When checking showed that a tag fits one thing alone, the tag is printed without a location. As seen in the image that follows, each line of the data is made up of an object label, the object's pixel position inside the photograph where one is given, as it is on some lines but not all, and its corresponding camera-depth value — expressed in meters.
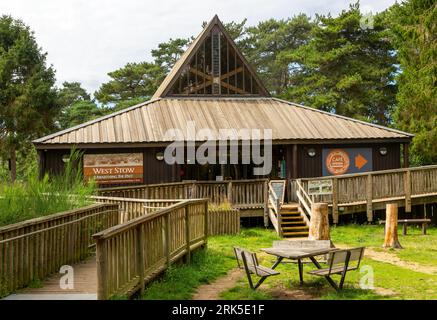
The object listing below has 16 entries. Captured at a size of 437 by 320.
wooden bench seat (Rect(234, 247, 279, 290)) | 8.17
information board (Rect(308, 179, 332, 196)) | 18.28
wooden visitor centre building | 19.75
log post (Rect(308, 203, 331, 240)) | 11.97
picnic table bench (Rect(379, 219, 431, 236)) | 16.05
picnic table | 8.45
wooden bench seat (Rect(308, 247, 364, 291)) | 8.04
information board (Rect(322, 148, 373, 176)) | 21.30
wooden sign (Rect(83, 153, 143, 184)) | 19.77
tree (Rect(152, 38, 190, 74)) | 49.41
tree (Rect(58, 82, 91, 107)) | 63.44
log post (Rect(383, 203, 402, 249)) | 13.27
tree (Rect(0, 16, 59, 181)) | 37.75
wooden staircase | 16.02
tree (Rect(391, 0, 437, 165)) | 26.56
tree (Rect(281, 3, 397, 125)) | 38.19
